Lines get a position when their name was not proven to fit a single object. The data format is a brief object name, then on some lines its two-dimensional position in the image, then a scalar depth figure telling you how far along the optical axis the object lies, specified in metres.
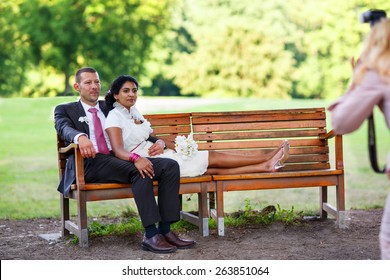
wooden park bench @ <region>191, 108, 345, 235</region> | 10.03
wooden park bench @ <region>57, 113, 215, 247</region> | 8.54
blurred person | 4.36
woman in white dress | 8.84
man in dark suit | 8.31
